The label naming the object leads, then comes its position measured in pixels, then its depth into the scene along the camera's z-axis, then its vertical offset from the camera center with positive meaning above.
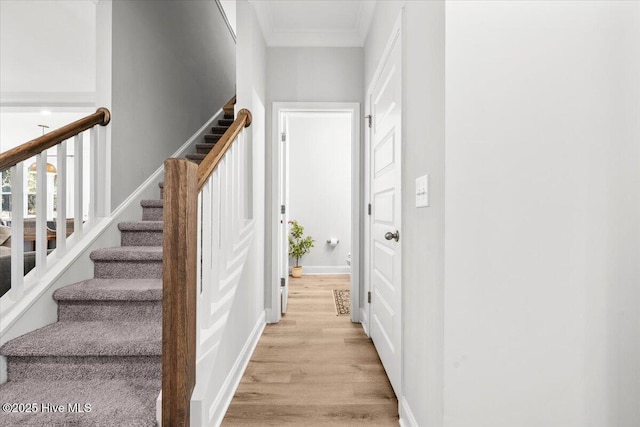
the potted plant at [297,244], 5.11 -0.42
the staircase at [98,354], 1.36 -0.64
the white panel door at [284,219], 3.21 -0.03
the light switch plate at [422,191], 1.31 +0.10
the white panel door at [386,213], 1.82 +0.02
